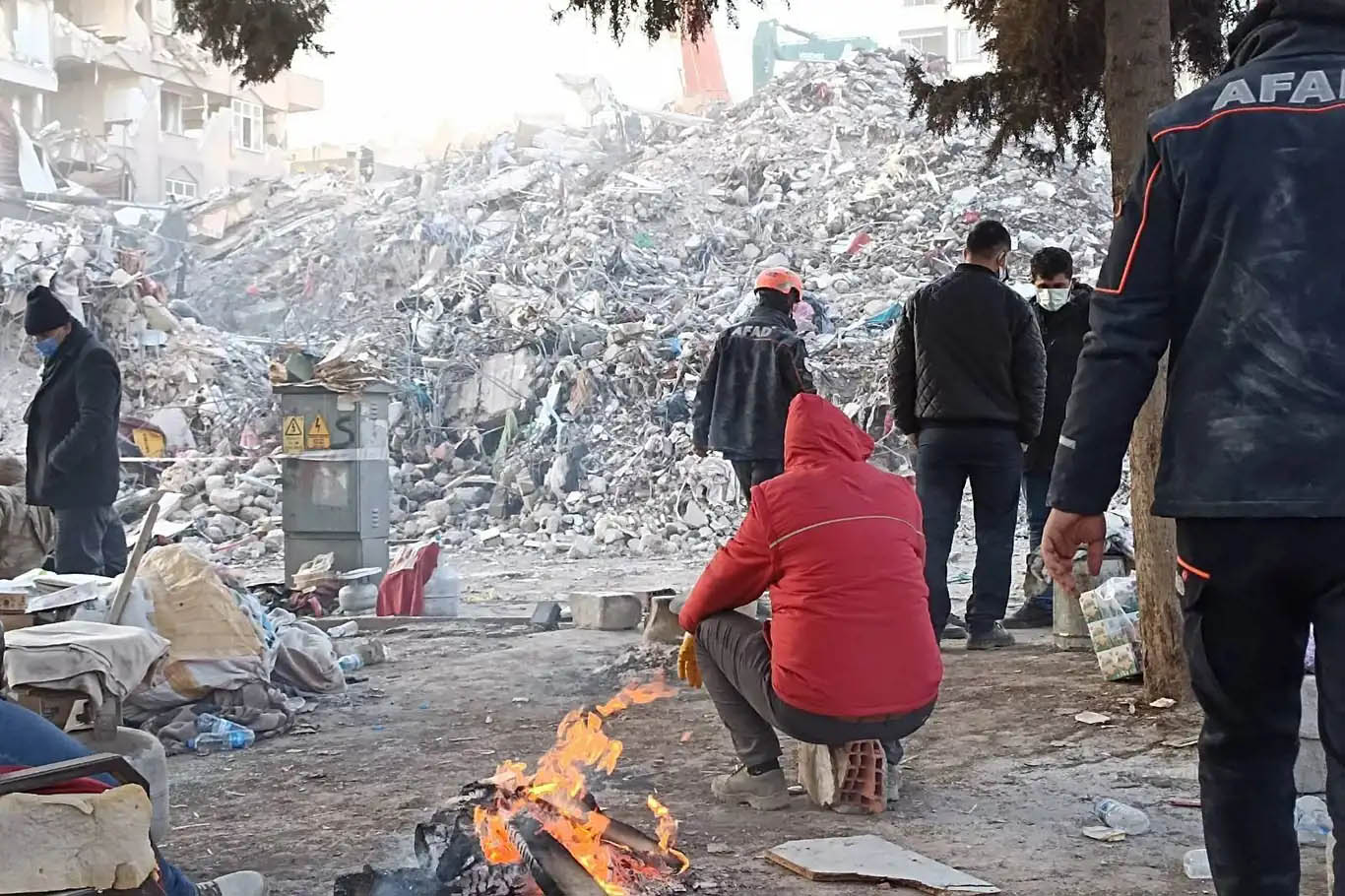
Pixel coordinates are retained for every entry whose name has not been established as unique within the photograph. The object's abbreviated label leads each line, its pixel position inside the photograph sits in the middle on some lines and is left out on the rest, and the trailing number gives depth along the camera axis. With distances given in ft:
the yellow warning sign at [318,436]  32.60
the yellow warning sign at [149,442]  56.03
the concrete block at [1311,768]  13.25
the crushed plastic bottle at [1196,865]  11.57
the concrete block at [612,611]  27.43
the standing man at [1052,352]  25.18
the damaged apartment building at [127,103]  118.21
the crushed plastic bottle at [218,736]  18.22
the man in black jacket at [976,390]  22.09
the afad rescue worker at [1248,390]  7.62
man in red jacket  12.98
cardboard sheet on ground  11.49
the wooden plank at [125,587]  17.21
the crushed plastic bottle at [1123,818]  13.03
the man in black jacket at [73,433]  24.22
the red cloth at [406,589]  30.66
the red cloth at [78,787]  7.52
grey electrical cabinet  32.27
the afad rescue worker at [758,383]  25.98
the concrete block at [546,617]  28.32
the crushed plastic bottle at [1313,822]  12.23
